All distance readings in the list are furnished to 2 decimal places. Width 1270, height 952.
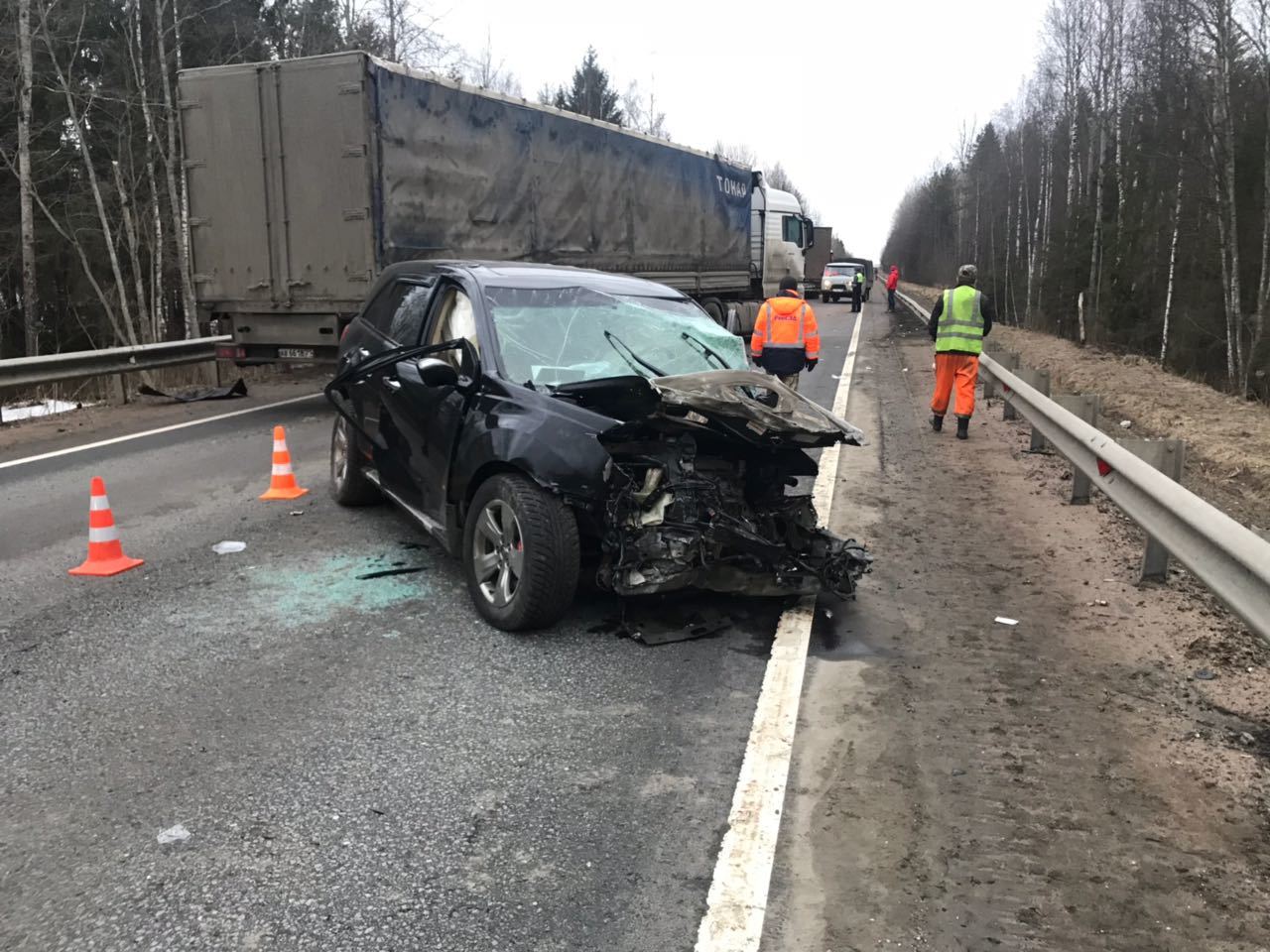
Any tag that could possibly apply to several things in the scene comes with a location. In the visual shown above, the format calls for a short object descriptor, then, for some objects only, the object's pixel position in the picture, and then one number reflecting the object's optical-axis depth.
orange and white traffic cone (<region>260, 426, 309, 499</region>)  7.41
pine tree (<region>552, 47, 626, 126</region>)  55.78
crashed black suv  4.46
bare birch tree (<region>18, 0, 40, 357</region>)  19.84
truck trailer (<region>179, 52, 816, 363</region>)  10.90
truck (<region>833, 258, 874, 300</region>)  47.57
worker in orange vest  10.05
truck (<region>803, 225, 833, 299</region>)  50.37
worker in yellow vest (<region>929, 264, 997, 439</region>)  9.84
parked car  45.12
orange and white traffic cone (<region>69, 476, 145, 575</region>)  5.55
